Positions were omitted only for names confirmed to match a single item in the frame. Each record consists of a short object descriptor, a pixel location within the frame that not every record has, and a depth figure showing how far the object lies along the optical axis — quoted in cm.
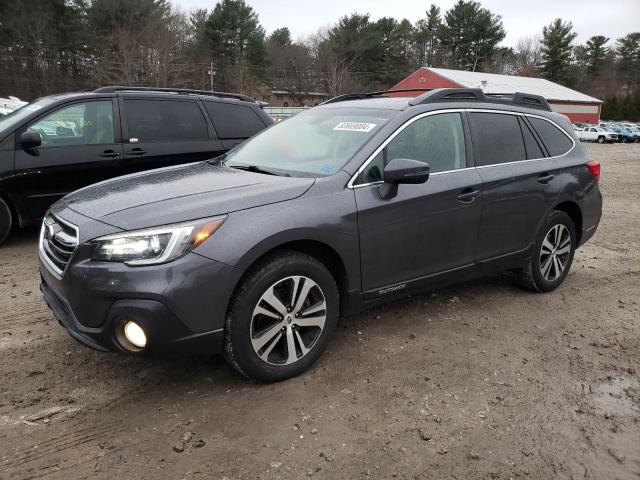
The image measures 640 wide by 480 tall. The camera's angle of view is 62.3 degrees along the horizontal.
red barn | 5300
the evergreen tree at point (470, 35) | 7619
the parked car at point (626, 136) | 4362
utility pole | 5594
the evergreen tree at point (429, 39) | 7878
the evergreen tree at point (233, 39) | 5947
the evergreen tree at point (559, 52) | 7700
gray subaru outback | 276
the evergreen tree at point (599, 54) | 8256
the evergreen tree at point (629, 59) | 8094
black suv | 579
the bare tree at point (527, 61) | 8256
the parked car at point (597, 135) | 4266
